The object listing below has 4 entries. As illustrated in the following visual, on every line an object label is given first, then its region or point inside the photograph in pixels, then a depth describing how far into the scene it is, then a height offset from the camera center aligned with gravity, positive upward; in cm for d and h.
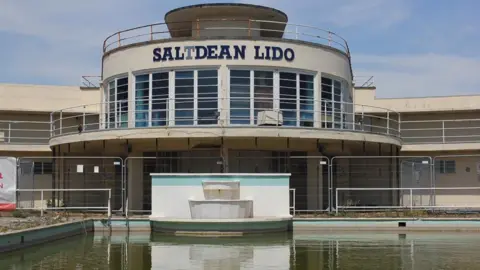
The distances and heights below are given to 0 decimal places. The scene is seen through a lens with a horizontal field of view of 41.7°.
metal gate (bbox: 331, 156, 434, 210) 2667 -55
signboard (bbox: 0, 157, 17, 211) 2153 -67
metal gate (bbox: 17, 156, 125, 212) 2603 -63
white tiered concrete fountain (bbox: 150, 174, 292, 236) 1909 -108
